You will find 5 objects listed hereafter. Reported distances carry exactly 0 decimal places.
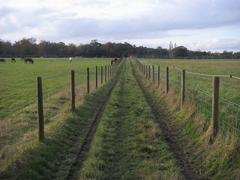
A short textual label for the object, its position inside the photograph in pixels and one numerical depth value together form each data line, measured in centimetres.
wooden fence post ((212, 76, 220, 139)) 701
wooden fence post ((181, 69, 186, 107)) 1059
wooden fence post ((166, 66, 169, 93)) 1380
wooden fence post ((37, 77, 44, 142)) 746
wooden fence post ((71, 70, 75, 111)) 1079
